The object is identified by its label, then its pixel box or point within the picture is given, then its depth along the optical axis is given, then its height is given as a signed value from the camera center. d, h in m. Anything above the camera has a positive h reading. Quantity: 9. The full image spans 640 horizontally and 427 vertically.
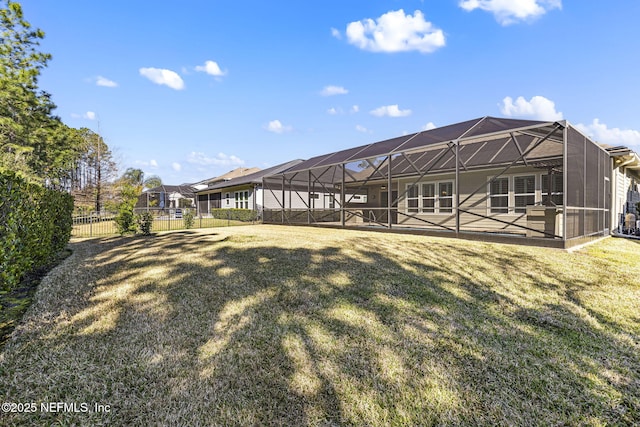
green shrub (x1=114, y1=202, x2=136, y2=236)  10.15 -0.41
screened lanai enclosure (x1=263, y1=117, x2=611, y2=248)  7.63 +1.04
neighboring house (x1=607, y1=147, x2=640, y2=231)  10.53 +0.95
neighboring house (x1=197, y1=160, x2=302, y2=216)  21.59 +1.16
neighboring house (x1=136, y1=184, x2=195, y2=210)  39.59 +1.57
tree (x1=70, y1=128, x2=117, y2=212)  23.77 +3.32
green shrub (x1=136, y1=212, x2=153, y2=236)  10.53 -0.51
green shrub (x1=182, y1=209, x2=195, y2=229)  15.09 -0.70
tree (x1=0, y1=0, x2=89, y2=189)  14.73 +6.68
